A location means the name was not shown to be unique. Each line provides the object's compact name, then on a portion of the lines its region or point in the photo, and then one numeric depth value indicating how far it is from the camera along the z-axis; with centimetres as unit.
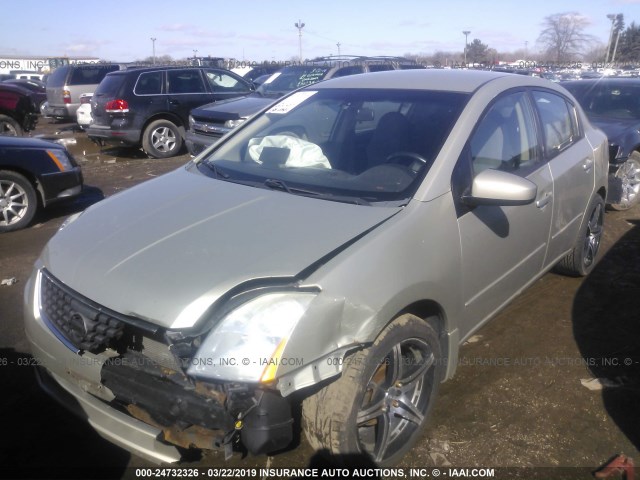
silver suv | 1512
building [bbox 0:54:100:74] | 5436
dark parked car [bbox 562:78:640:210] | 645
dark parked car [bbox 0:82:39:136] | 1180
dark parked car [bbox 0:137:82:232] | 609
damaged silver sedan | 208
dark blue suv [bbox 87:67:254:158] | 1066
